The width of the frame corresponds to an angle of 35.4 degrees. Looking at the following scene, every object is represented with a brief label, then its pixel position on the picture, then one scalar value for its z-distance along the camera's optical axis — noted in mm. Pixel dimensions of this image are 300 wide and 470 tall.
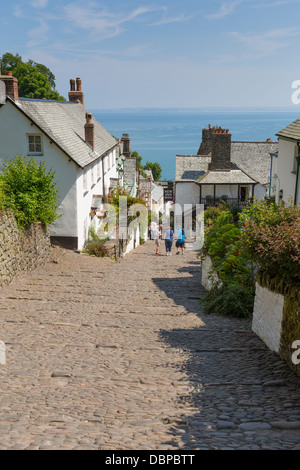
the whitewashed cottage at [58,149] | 23156
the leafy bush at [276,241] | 8406
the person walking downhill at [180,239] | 26922
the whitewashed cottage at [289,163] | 19323
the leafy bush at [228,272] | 12383
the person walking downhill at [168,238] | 25920
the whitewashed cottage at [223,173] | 43188
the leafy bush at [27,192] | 18203
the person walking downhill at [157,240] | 26652
